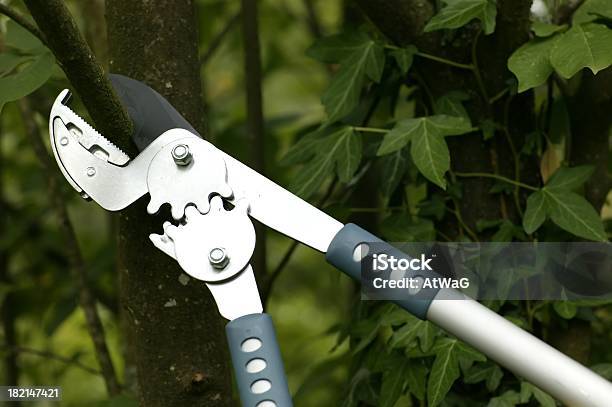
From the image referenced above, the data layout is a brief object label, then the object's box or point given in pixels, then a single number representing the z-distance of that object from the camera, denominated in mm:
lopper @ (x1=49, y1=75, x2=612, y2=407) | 1388
